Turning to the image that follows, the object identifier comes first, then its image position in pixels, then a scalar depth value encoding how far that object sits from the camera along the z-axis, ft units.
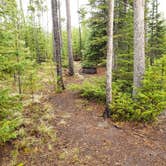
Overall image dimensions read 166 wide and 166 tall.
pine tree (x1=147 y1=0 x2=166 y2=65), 42.92
